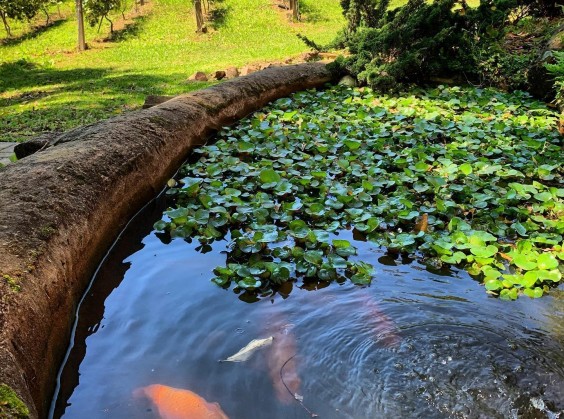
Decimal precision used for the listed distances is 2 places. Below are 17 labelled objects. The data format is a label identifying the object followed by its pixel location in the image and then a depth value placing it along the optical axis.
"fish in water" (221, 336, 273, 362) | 2.22
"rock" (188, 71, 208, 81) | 10.45
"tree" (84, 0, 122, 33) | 20.56
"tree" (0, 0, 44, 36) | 20.48
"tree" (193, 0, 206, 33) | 20.40
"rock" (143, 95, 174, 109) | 5.99
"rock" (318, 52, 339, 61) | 10.89
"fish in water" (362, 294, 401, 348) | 2.36
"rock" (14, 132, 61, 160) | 4.29
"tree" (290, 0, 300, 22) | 23.00
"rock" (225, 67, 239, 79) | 10.16
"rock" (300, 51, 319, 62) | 11.12
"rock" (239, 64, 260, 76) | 9.77
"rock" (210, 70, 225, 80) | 10.17
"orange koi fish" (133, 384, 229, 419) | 1.90
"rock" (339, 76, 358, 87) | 8.11
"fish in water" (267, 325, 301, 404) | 2.04
